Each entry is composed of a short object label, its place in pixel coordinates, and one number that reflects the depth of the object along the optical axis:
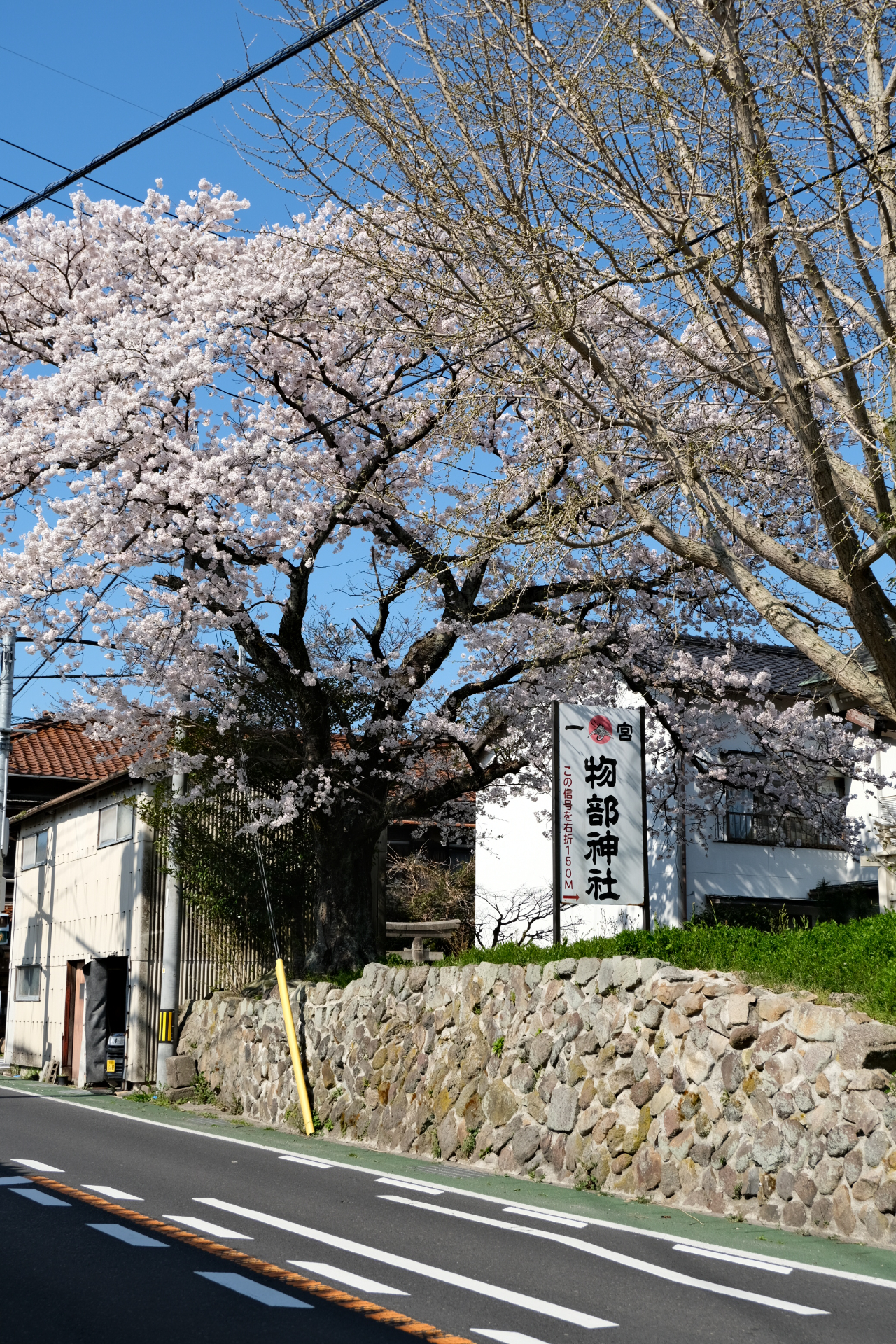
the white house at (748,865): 23.72
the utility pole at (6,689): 25.39
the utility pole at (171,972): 19.72
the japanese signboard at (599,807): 13.10
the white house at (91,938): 22.45
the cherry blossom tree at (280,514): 15.74
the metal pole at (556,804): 12.88
